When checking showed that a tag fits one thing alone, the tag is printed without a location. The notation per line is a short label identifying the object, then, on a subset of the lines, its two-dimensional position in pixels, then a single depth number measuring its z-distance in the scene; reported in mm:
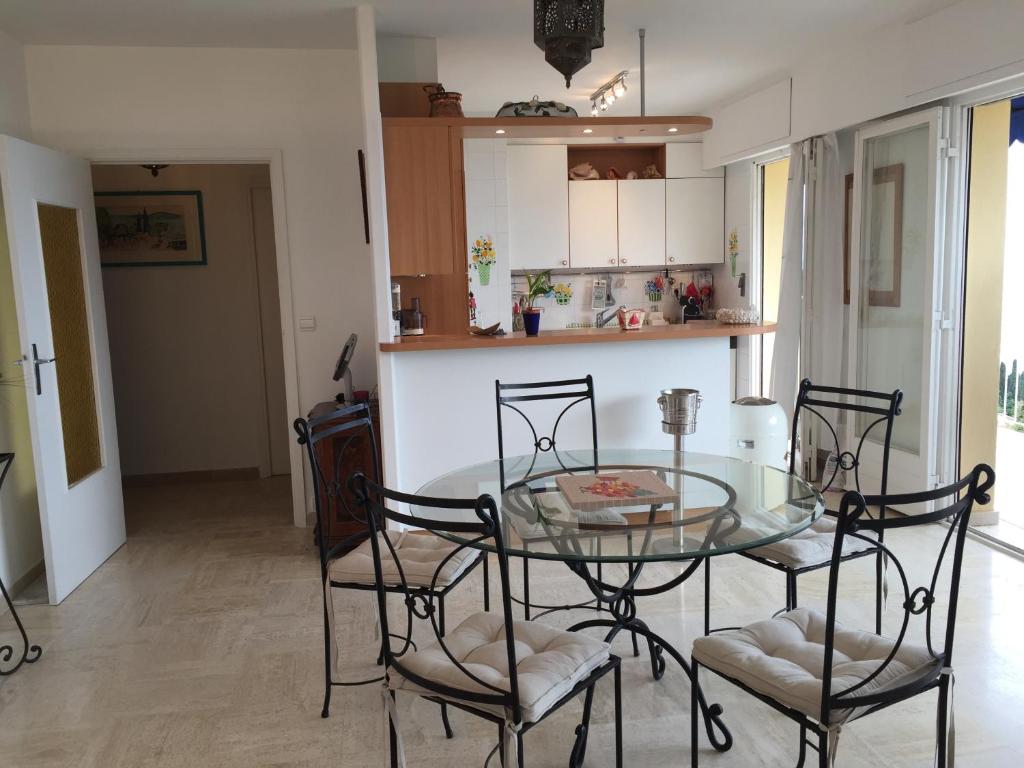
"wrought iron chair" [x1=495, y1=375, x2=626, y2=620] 2672
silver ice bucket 3699
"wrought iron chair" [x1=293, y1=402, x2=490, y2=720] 2492
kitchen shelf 3859
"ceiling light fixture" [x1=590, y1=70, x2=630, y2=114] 4945
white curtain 4750
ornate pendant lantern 2385
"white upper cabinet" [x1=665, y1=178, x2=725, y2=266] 6457
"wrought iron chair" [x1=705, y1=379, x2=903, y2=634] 2502
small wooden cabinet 3932
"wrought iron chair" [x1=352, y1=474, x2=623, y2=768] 1790
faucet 6750
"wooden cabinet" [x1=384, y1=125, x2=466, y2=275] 3848
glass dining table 2043
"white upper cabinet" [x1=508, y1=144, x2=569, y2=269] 6203
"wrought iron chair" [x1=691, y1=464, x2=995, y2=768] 1714
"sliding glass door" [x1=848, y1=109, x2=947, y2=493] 4062
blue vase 3900
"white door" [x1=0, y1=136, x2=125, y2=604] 3418
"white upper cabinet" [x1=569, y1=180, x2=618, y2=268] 6340
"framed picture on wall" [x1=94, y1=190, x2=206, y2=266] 5188
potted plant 3898
